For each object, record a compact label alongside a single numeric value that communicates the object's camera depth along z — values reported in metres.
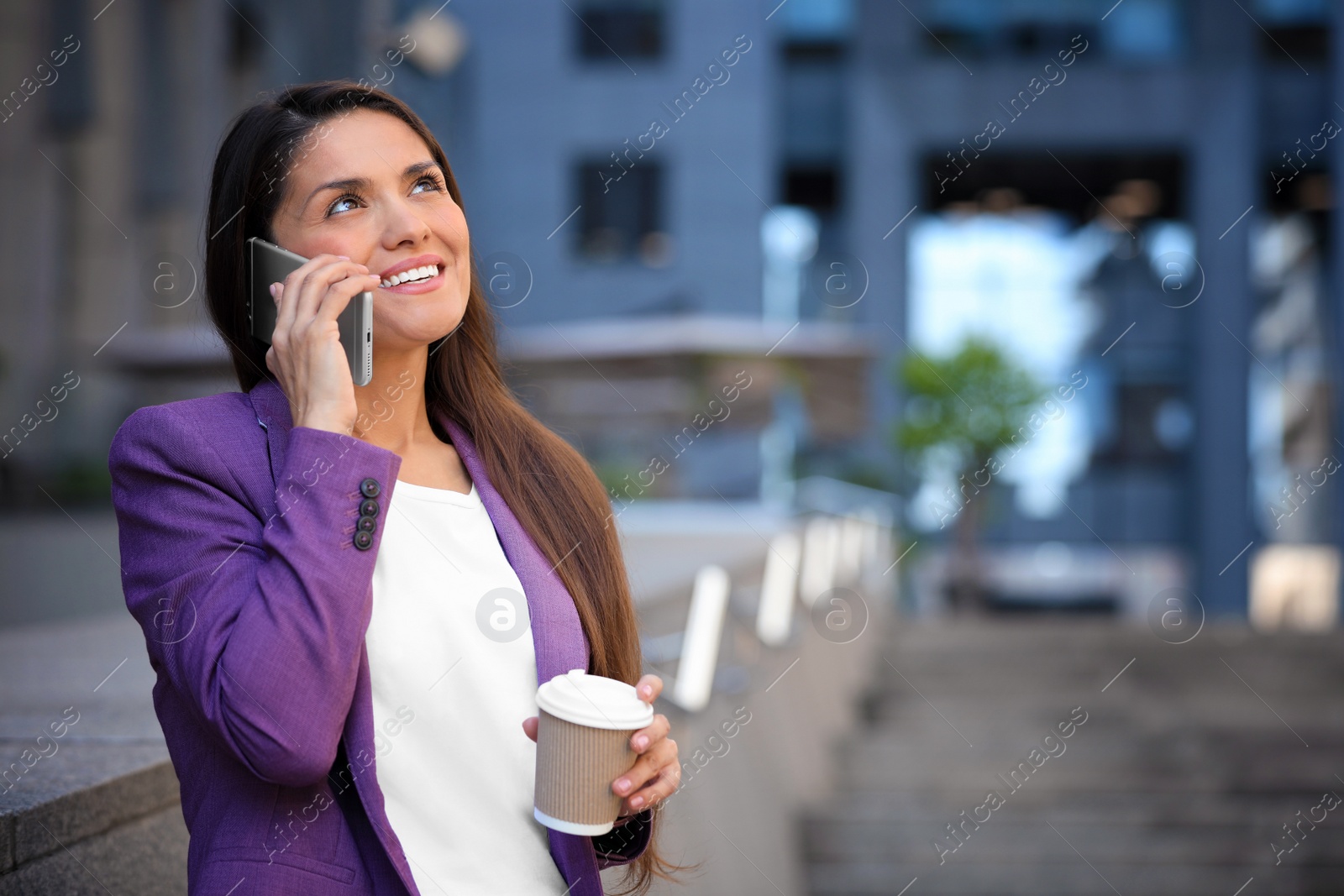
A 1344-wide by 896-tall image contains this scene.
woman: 1.99
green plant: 18.87
